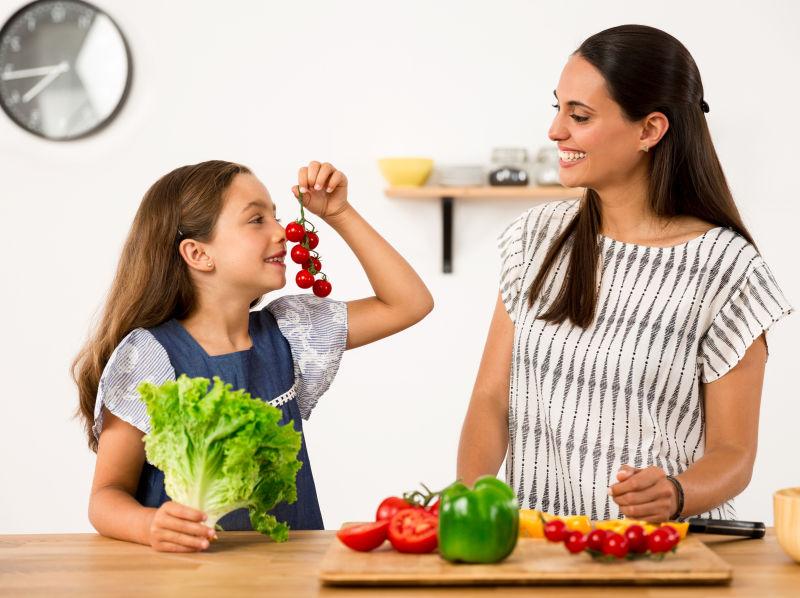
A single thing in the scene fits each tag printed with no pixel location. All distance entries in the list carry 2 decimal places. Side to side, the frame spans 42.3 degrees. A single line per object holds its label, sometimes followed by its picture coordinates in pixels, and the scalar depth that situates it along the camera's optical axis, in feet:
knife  5.31
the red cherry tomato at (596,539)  4.58
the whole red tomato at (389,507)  4.96
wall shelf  12.86
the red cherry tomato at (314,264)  6.51
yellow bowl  13.07
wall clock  13.43
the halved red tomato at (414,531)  4.74
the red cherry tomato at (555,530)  4.82
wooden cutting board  4.42
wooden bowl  4.77
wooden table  4.45
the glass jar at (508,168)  13.03
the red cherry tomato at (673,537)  4.61
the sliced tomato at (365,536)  4.80
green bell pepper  4.48
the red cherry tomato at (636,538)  4.61
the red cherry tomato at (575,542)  4.65
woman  6.25
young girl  6.09
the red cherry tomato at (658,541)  4.59
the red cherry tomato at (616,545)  4.54
